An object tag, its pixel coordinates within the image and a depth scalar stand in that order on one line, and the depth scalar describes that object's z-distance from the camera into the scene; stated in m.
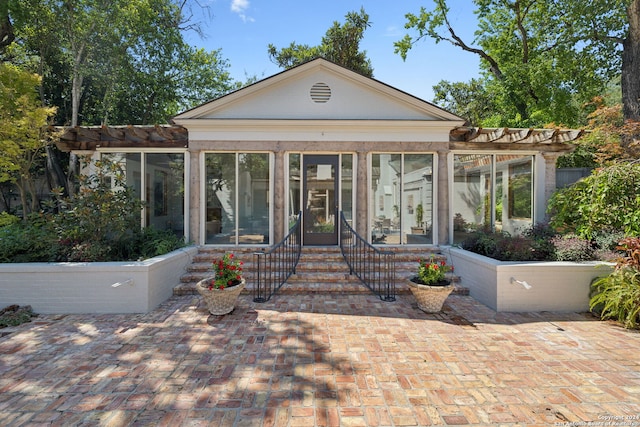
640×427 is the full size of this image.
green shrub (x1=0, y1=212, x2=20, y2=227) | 7.94
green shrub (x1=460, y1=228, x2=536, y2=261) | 5.84
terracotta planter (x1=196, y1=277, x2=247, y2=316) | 4.83
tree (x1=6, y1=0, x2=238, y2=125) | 12.15
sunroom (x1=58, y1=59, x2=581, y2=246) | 7.78
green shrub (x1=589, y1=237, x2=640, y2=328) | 4.44
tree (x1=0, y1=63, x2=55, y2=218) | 6.96
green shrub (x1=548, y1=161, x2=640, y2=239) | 5.73
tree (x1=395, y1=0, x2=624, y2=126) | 12.66
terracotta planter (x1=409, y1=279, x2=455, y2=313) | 4.97
